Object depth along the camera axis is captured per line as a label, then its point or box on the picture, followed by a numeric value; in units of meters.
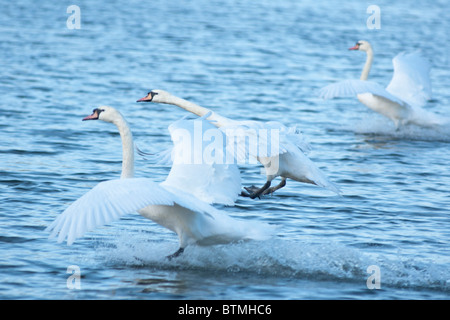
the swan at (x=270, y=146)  16.42
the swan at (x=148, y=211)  12.55
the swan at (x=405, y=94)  29.70
